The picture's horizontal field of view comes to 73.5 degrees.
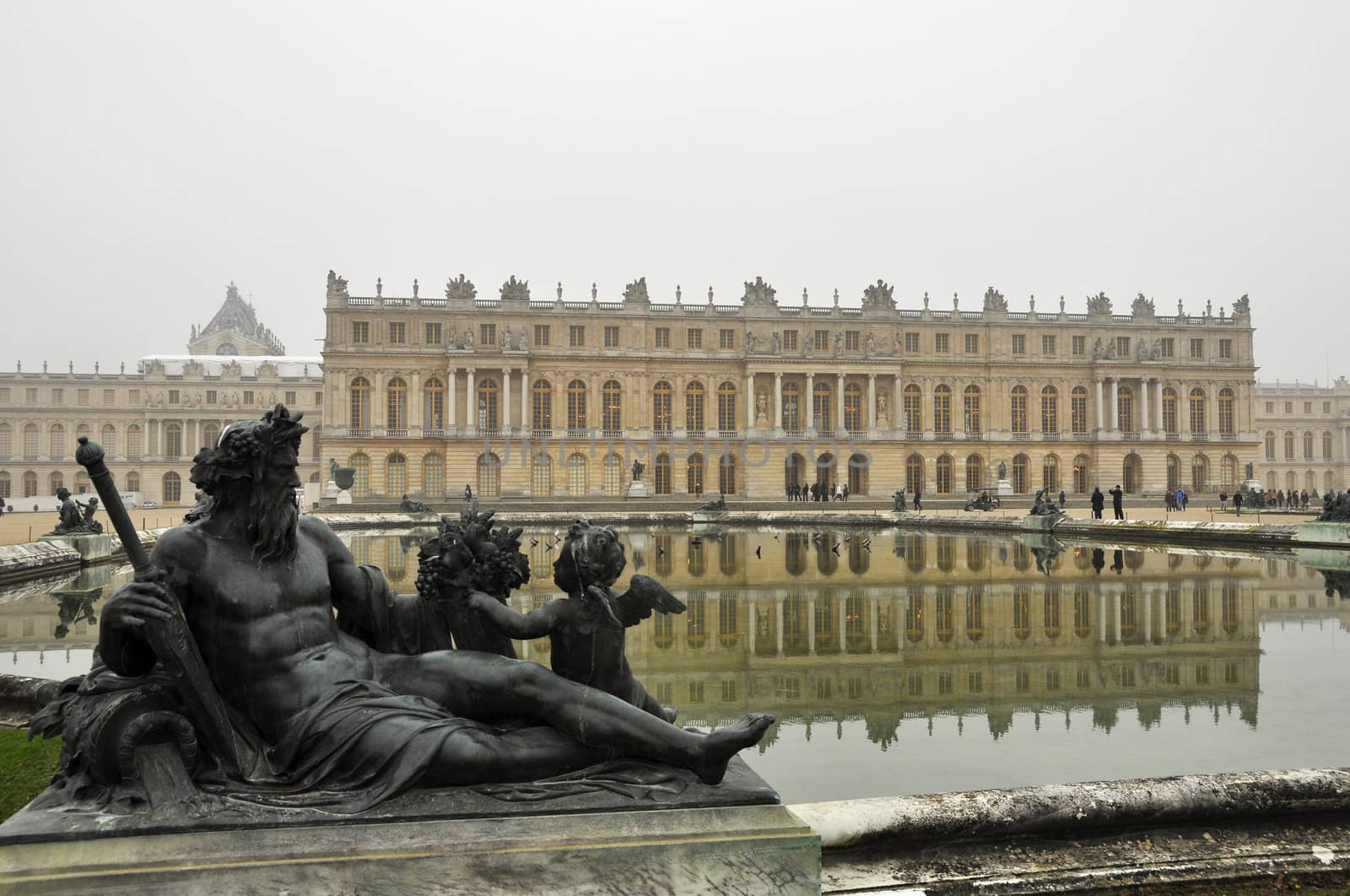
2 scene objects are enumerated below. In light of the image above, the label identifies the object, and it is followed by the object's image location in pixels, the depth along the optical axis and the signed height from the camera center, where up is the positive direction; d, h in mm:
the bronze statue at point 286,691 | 2990 -777
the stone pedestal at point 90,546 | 17539 -1479
